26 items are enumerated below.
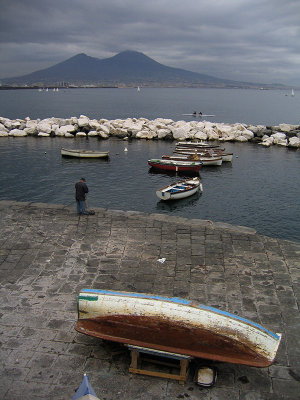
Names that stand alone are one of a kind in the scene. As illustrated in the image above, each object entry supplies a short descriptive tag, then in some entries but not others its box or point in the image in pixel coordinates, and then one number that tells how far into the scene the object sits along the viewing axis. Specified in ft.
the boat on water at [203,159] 105.09
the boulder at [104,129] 151.53
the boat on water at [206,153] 112.16
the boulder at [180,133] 150.92
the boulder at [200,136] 149.48
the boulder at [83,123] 156.97
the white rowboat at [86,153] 114.11
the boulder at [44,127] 151.41
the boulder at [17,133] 149.48
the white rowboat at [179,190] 75.97
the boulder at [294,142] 139.66
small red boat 98.73
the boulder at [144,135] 151.64
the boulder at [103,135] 150.10
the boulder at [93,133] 152.35
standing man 38.93
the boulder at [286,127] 163.02
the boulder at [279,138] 144.40
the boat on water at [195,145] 125.80
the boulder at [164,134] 152.17
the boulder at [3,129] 151.54
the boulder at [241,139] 150.93
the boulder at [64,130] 151.23
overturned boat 18.39
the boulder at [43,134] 149.75
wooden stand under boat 18.68
